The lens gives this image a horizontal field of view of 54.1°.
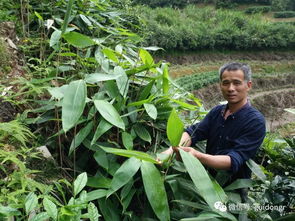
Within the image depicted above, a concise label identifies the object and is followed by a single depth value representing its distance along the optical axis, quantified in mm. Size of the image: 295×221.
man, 1244
